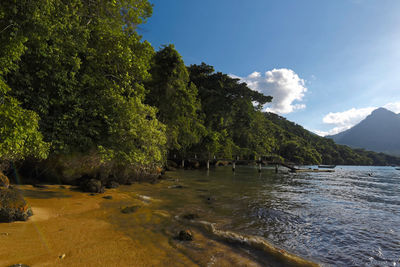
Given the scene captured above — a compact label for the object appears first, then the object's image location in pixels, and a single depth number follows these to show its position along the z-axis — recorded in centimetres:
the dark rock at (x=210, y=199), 1105
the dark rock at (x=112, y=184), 1292
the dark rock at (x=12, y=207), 534
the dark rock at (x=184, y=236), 569
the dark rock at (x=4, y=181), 770
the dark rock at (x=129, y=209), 793
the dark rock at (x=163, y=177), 1995
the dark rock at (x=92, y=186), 1072
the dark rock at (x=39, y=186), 1014
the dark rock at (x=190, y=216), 789
